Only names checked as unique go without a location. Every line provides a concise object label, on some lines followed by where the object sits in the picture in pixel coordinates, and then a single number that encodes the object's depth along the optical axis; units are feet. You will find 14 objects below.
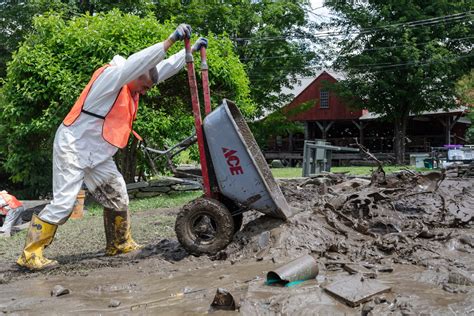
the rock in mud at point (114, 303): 9.98
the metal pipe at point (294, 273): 10.17
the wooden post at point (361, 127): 107.29
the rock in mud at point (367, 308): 8.57
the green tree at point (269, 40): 82.89
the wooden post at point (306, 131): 117.62
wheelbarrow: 13.21
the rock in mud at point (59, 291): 11.05
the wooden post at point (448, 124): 96.22
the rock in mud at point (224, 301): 9.25
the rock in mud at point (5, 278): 12.63
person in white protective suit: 13.58
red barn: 97.76
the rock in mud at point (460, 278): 9.86
